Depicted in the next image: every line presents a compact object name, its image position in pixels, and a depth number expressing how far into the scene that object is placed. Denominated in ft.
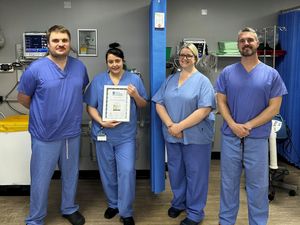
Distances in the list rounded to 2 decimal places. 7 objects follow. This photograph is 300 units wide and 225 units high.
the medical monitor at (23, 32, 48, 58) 8.73
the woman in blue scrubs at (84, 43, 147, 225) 6.44
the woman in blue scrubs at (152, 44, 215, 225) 6.10
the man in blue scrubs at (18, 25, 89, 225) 5.95
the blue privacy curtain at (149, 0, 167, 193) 6.67
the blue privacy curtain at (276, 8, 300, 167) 9.64
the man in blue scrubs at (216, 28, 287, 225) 5.48
